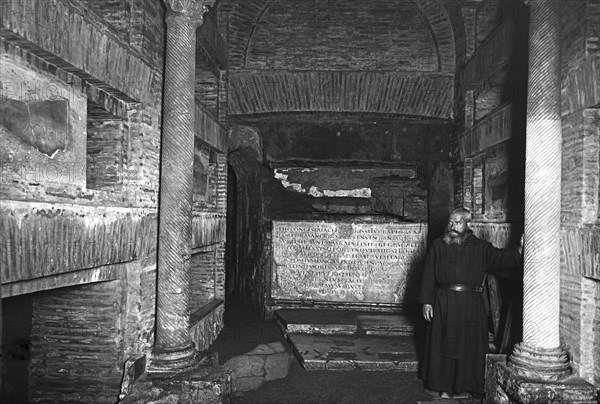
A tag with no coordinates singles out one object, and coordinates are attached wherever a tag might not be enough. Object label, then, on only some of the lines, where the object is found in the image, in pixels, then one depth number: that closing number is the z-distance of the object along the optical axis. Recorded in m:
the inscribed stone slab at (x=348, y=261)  8.47
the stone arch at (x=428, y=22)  8.43
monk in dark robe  5.23
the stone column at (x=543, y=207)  4.48
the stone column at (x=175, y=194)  4.95
